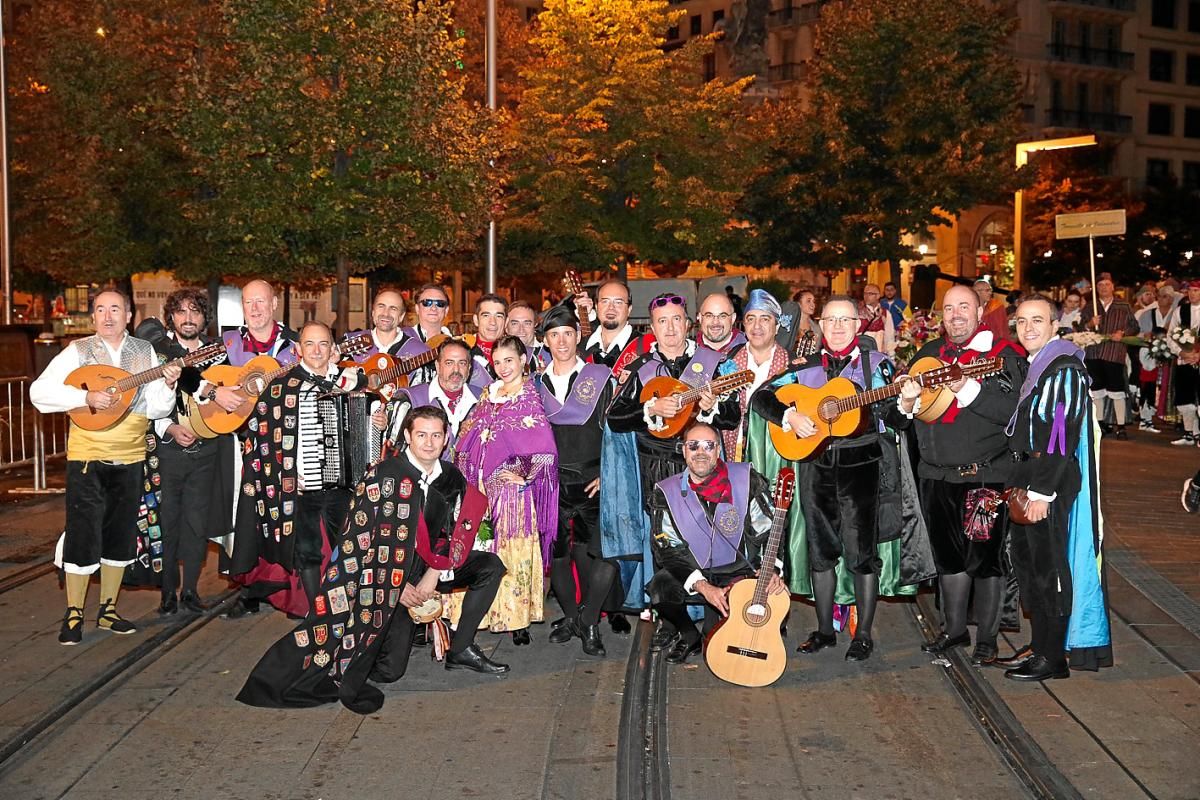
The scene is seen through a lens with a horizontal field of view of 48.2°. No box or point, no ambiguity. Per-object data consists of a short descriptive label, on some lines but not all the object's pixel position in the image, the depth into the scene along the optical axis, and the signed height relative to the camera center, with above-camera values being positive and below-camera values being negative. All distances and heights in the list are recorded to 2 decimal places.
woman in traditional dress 7.88 -0.72
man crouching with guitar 7.61 -0.99
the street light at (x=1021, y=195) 27.18 +3.66
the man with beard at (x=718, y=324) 8.41 +0.20
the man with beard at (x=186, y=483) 8.71 -0.82
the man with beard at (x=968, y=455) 7.46 -0.56
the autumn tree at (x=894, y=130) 35.44 +6.07
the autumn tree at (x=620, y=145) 32.06 +5.12
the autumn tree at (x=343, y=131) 19.83 +3.44
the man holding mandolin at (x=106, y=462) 8.12 -0.64
